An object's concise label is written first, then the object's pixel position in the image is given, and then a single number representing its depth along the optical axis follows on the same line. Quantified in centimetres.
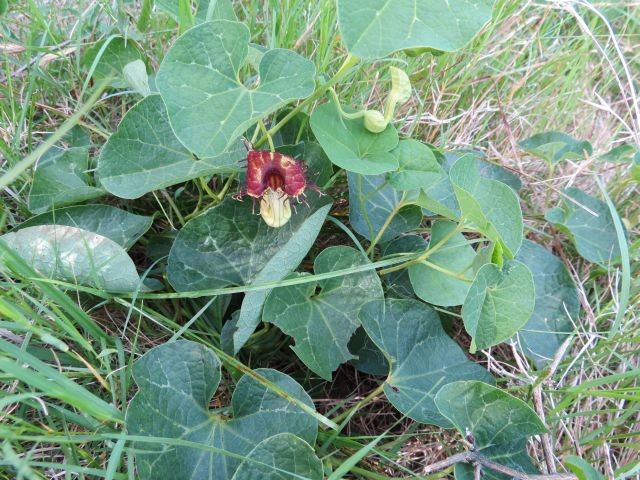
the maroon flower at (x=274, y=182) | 23
